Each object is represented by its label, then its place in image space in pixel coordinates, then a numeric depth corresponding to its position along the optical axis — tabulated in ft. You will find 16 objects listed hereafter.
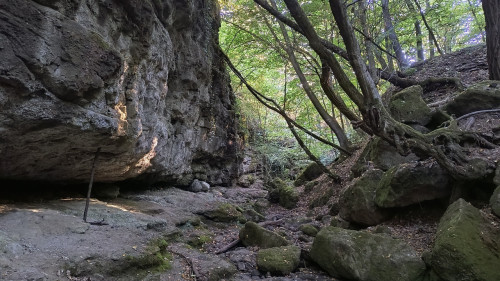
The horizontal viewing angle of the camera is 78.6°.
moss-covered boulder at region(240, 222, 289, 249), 20.10
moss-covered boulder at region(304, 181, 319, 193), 41.24
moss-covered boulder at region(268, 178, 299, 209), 37.91
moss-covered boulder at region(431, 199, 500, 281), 11.93
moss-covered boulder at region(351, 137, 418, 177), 26.45
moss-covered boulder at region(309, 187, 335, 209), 33.14
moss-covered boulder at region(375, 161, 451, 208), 18.62
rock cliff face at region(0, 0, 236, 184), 13.30
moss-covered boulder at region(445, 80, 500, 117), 24.67
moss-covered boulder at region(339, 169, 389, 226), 20.97
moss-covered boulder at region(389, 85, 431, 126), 28.81
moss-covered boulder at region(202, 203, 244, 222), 28.17
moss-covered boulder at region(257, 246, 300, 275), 16.81
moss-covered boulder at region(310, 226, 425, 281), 14.11
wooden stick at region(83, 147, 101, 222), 17.56
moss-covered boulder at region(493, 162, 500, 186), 15.55
